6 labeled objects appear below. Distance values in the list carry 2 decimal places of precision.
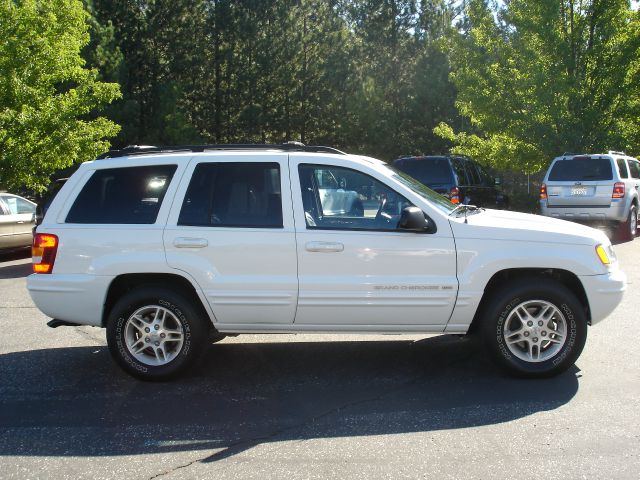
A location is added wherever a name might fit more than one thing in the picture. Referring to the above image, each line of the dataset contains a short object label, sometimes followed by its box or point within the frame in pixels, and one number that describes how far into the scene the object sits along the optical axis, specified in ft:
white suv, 18.37
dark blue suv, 48.80
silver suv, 49.60
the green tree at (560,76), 66.80
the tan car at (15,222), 47.01
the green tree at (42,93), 58.90
